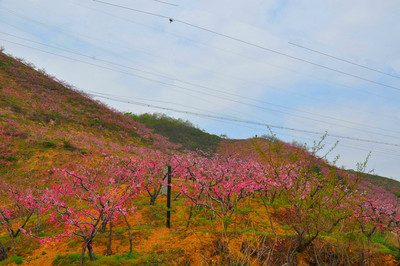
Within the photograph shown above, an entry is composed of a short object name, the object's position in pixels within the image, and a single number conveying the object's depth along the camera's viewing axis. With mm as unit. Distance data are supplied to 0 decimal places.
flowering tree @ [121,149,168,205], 11136
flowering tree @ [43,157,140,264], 6498
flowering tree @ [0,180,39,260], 8383
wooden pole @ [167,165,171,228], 10171
